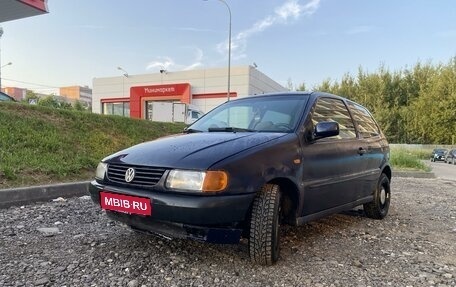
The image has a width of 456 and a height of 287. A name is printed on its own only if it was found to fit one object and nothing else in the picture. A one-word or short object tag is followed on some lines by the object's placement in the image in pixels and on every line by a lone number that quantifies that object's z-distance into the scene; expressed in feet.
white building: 102.98
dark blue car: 8.58
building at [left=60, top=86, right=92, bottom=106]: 356.07
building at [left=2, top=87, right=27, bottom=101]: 280.72
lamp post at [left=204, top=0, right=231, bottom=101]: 84.28
